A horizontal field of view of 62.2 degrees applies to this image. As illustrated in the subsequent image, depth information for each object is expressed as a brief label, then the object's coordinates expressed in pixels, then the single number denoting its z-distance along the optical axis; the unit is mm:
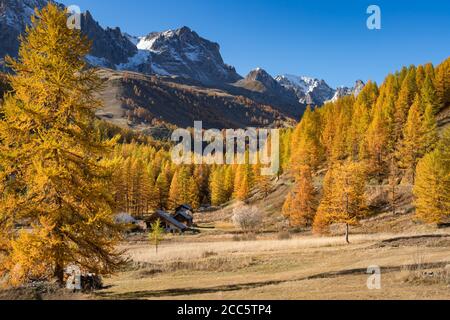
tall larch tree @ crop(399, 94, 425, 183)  67250
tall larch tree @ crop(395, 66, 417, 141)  83812
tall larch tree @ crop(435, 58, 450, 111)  94500
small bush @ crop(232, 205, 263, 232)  74125
